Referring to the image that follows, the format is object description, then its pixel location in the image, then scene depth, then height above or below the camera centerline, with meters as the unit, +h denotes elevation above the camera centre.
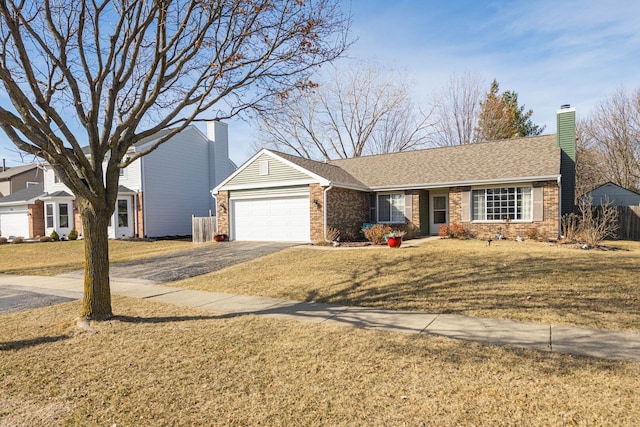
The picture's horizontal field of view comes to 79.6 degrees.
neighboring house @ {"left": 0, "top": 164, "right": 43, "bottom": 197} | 38.34 +3.69
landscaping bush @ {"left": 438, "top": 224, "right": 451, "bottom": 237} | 16.84 -1.08
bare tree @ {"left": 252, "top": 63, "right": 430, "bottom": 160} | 32.41 +6.59
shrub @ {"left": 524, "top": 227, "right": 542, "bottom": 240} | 15.17 -1.17
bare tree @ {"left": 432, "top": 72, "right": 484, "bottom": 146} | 32.62 +6.89
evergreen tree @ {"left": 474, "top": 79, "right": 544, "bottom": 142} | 32.03 +7.46
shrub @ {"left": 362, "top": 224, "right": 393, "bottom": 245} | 15.33 -1.05
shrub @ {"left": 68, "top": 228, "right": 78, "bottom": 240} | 23.53 -1.28
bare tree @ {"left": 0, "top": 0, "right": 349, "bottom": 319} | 5.92 +2.12
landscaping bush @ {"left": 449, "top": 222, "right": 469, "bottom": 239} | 16.60 -1.10
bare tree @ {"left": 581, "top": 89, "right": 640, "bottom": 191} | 30.08 +5.02
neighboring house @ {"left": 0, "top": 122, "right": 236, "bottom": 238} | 23.33 +1.45
